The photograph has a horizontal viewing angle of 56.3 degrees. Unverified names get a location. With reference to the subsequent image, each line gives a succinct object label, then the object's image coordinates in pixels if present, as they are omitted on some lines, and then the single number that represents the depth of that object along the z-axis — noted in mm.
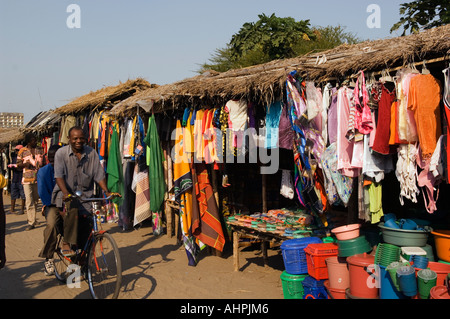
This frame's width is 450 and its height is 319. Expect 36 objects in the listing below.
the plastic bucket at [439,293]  3490
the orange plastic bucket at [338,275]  4488
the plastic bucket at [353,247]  4488
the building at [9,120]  29922
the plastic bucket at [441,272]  3750
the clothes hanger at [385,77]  4273
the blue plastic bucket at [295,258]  5004
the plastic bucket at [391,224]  4383
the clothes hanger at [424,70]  4032
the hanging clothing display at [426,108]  3858
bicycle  4711
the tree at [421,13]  11711
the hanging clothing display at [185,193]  6862
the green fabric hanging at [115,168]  8688
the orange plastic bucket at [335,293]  4484
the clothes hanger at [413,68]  4105
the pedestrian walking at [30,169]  10055
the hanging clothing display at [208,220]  6867
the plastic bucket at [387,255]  4133
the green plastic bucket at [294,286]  4957
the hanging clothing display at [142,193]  8539
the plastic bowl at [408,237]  4160
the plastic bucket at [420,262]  3922
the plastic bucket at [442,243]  4008
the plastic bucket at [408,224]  4297
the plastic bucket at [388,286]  3906
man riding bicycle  5301
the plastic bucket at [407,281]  3707
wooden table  5850
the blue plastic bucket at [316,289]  4742
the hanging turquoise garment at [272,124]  5612
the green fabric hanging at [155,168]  7887
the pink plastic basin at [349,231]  4520
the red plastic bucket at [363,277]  4141
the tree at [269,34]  16484
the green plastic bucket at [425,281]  3629
